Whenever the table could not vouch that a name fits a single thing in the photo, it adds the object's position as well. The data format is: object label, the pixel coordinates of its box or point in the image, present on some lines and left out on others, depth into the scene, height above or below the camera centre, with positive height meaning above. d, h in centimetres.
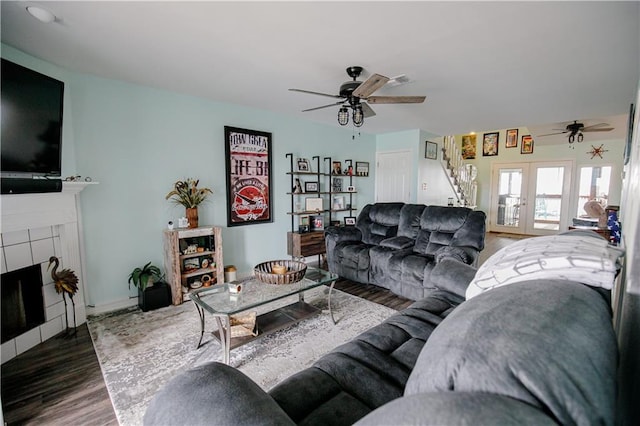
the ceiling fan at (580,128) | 497 +113
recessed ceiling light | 175 +112
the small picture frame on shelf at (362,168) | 557 +43
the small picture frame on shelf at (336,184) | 514 +9
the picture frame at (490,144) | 791 +133
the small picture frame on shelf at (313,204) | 464 -24
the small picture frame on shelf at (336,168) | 508 +39
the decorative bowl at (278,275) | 238 -74
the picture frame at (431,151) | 557 +80
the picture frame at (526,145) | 731 +120
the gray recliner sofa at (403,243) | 307 -66
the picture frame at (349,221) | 496 -56
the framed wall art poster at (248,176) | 378 +19
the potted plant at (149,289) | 290 -105
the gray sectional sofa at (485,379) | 48 -35
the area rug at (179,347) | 186 -127
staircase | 645 +43
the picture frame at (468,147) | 838 +129
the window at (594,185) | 625 +12
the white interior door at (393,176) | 552 +28
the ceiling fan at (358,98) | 235 +85
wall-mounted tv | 187 +48
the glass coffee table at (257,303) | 198 -85
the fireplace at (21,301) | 215 -91
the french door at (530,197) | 691 -18
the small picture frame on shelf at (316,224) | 471 -58
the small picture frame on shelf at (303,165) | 456 +40
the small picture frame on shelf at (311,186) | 467 +5
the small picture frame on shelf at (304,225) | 449 -57
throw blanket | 85 -25
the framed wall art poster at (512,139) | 755 +140
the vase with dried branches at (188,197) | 325 -9
